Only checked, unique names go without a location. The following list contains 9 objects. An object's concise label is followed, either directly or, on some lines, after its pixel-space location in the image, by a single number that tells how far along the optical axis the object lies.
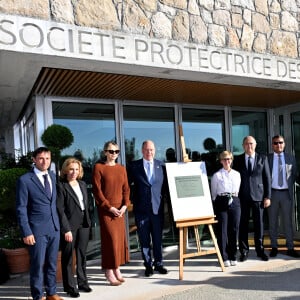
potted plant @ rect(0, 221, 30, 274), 4.41
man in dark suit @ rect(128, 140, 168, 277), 4.21
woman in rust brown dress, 3.88
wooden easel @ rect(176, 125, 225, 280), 4.21
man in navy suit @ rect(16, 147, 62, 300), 3.27
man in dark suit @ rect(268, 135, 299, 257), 4.95
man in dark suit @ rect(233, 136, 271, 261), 4.75
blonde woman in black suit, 3.58
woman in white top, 4.55
